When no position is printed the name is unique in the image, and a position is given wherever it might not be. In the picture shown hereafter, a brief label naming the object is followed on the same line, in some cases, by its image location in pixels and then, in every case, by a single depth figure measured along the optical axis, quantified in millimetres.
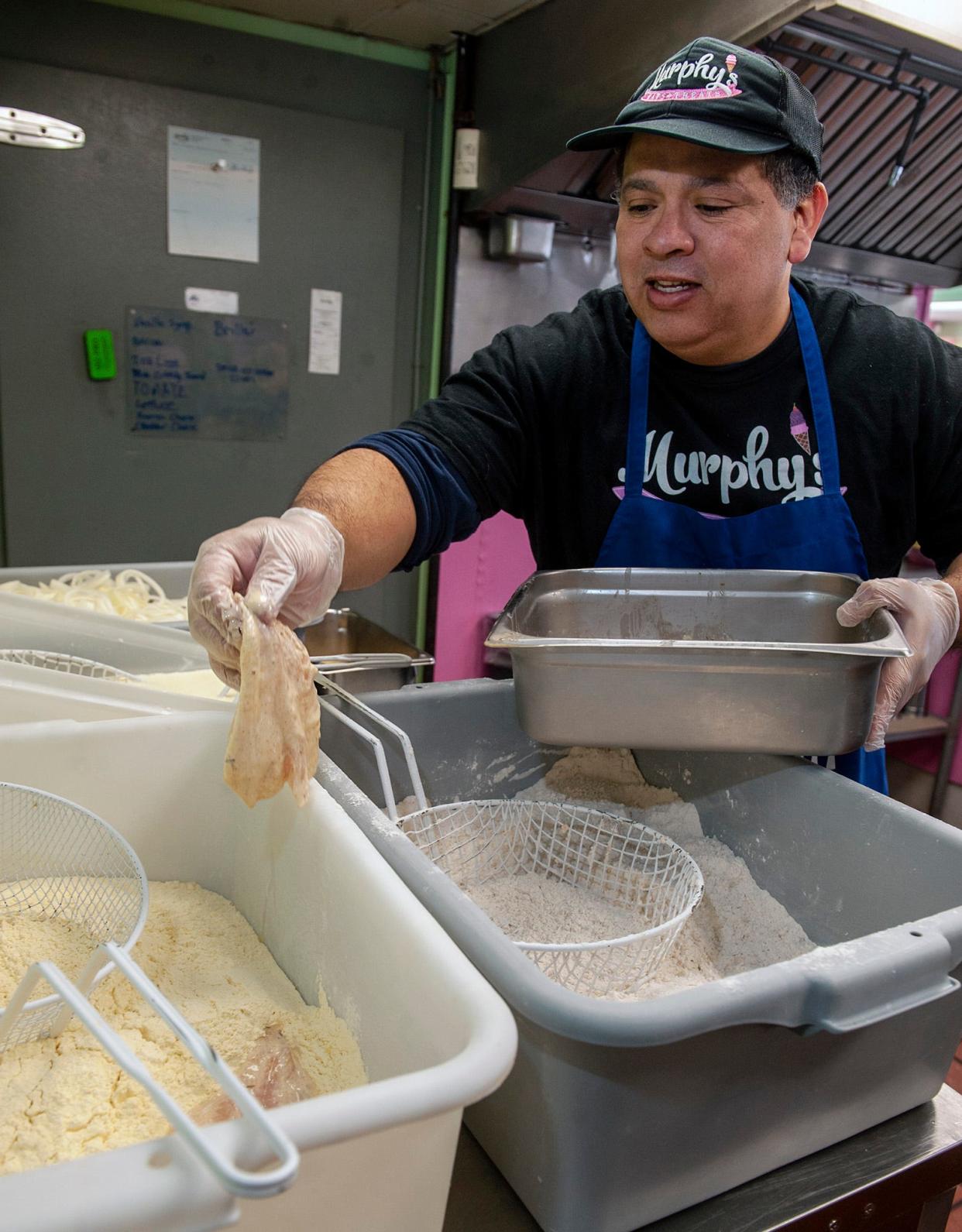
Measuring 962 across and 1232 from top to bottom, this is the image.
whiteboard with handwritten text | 2861
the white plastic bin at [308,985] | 425
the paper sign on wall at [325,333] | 3059
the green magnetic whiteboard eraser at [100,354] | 2760
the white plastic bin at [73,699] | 1063
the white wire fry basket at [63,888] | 619
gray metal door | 2650
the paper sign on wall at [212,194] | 2775
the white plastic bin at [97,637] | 1561
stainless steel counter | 684
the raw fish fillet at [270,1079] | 627
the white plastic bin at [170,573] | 2279
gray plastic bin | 605
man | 1210
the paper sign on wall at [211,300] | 2879
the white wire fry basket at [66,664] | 1369
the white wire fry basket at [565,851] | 972
